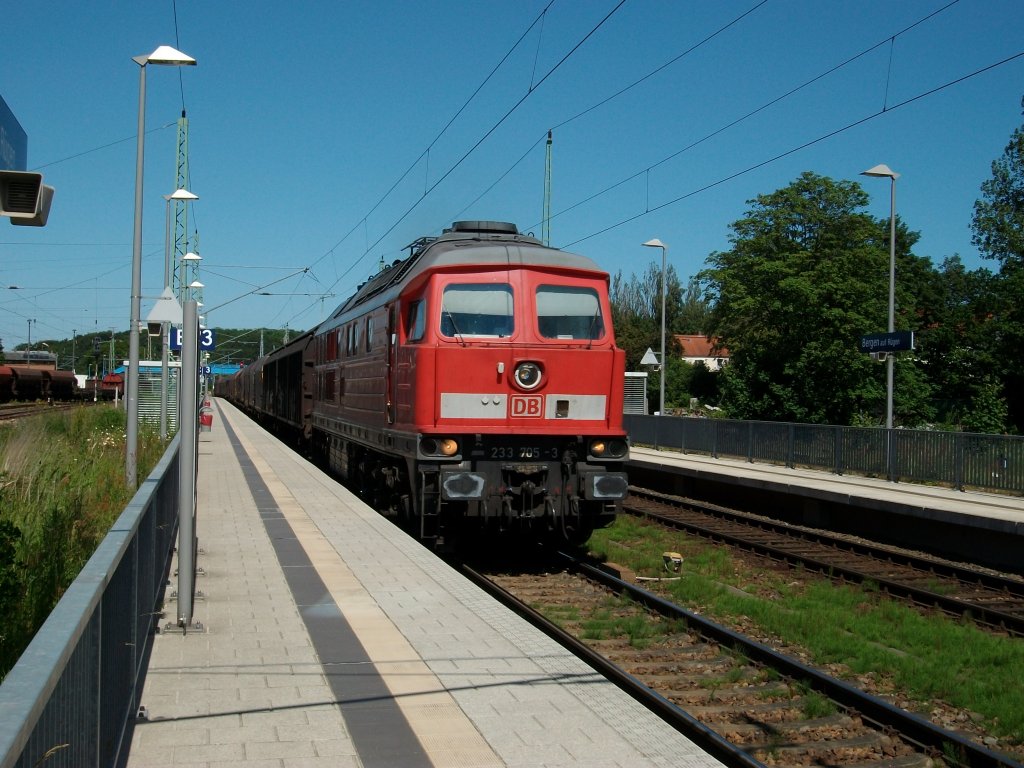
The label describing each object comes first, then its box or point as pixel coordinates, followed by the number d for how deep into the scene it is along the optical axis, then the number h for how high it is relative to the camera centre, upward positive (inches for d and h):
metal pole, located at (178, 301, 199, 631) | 292.5 -22.2
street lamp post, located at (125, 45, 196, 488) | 656.3 +99.6
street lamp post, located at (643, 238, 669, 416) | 1390.3 +205.5
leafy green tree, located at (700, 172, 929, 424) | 1531.7 +151.0
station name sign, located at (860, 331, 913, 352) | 790.5 +46.2
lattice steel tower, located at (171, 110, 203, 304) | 1295.5 +189.8
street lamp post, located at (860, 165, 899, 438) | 876.6 +141.2
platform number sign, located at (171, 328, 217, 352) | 820.0 +41.2
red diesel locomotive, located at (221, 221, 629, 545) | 443.5 -0.1
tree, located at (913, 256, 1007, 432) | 1779.0 +101.0
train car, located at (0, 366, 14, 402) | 2132.6 -3.4
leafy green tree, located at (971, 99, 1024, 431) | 1600.6 +287.2
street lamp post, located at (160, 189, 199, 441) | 821.2 +123.6
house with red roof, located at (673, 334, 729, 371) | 4549.7 +227.6
